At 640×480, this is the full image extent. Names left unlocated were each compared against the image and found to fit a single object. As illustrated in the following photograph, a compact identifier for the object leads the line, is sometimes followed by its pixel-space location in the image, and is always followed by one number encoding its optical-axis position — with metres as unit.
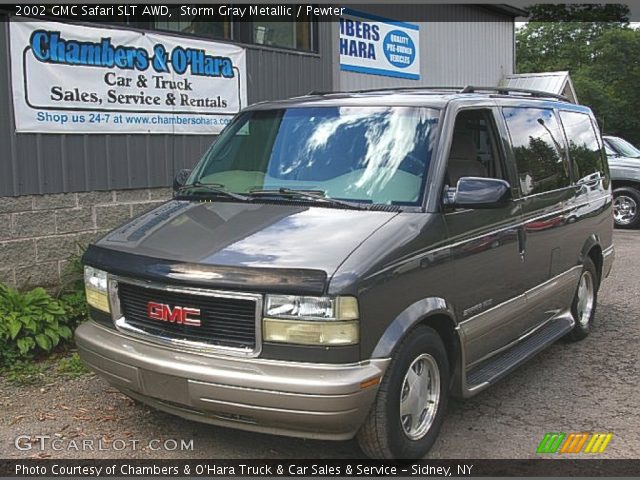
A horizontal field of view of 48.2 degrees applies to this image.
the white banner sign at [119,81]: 6.65
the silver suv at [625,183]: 14.73
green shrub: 5.52
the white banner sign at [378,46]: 11.91
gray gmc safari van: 3.40
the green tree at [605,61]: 42.22
